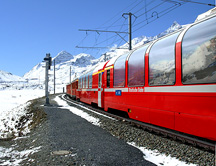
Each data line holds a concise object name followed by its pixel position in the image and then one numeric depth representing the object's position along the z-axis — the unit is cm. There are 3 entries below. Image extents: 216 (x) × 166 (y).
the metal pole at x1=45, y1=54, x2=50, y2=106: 2033
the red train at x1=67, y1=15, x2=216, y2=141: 473
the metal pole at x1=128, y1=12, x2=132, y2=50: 1657
